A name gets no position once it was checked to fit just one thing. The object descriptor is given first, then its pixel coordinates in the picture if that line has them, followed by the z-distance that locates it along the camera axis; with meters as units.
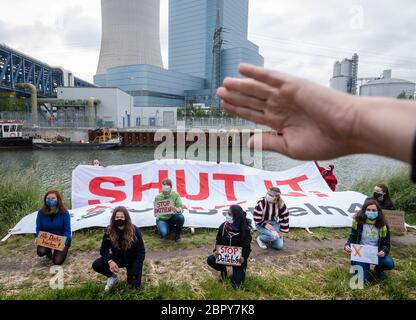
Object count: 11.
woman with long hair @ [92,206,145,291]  4.41
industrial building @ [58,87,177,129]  46.53
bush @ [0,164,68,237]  7.72
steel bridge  48.94
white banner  7.25
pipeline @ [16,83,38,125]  42.75
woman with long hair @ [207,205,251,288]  4.46
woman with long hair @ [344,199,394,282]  4.66
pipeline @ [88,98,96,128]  43.98
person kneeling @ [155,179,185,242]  6.46
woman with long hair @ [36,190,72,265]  5.29
